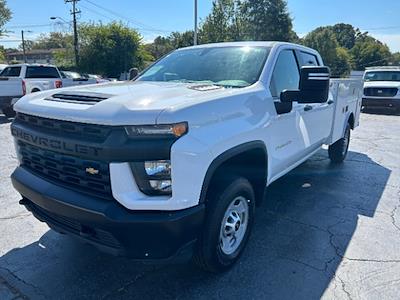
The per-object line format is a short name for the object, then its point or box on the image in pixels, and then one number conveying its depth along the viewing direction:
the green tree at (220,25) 38.20
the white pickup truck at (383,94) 14.46
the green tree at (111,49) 32.06
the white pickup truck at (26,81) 11.34
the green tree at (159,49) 55.96
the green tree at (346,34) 102.94
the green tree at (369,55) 77.54
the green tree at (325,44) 60.22
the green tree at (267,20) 42.31
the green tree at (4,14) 32.03
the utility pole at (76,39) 33.17
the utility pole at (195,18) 25.92
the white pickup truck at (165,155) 2.29
